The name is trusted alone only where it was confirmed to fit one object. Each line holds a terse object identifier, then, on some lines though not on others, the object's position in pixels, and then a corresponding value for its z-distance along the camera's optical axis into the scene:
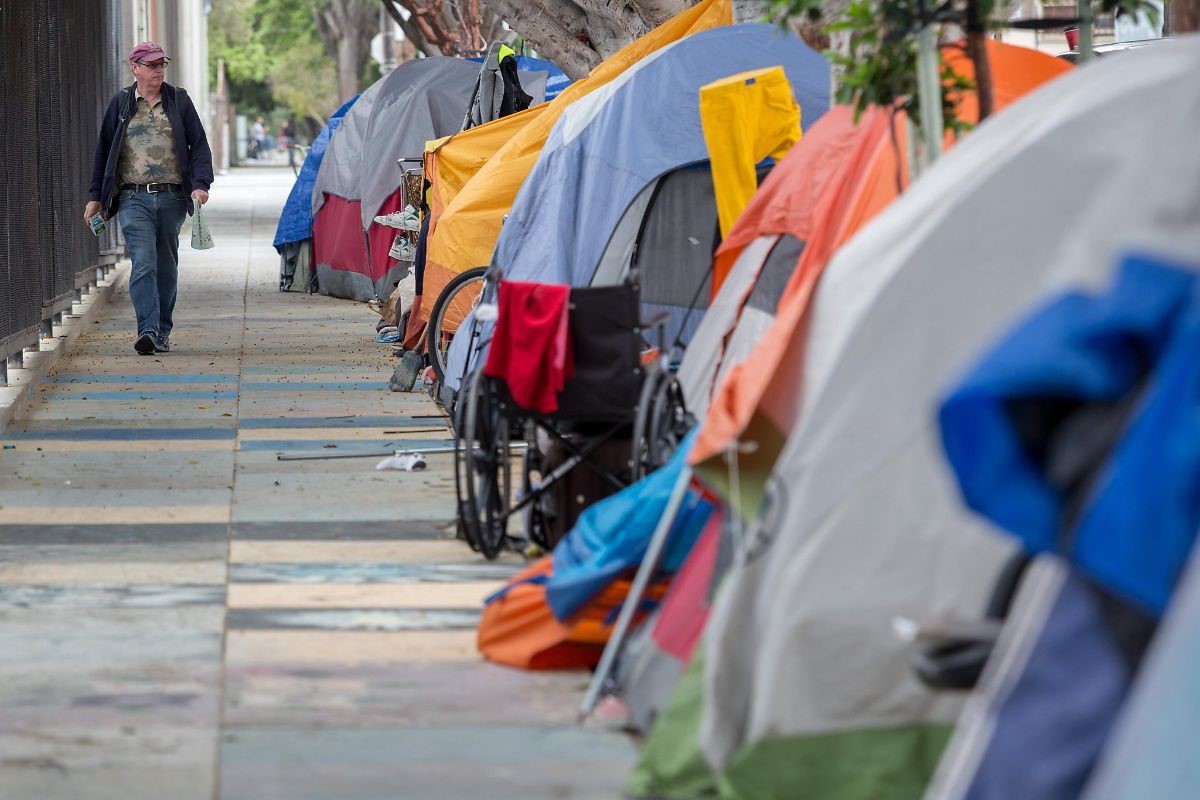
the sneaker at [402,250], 28.53
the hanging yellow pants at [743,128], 15.44
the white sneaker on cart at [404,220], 28.17
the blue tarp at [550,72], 30.61
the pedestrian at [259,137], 187.50
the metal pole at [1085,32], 11.53
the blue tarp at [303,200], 37.91
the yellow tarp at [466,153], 25.12
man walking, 26.03
